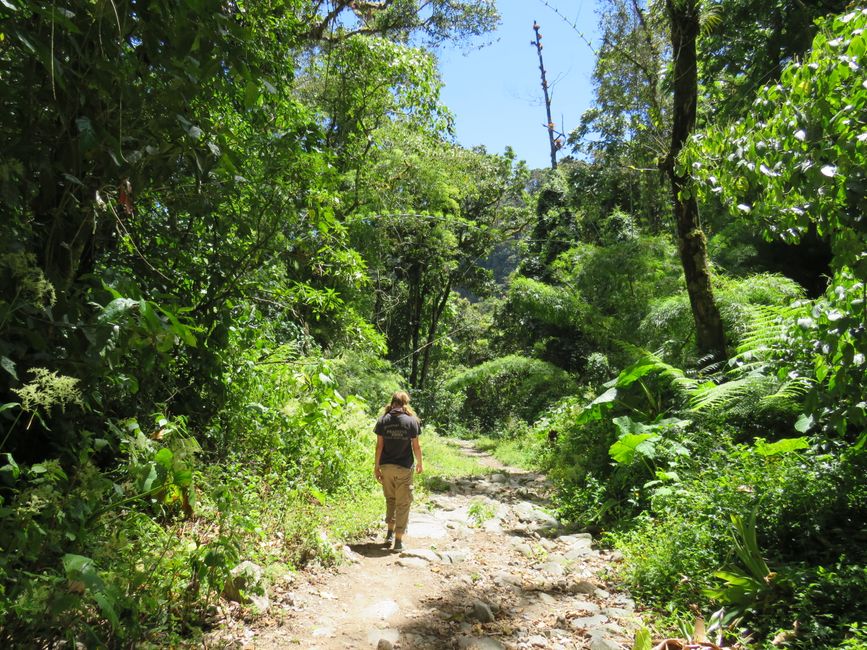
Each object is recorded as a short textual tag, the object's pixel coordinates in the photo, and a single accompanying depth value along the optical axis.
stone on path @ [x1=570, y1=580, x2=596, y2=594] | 4.67
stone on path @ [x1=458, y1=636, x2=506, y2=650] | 3.61
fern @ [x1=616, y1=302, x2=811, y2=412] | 5.55
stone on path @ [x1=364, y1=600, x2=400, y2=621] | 3.94
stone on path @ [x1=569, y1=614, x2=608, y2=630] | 3.97
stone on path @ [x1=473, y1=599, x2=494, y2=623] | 4.09
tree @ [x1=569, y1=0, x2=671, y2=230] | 12.79
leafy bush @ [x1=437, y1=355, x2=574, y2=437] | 14.26
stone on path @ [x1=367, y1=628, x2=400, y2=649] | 3.54
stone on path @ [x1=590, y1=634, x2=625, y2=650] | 3.56
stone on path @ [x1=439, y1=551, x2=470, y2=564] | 5.41
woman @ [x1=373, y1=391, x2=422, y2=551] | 5.59
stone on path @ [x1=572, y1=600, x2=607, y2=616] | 4.25
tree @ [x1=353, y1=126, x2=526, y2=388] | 13.33
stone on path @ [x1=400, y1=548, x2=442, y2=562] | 5.32
